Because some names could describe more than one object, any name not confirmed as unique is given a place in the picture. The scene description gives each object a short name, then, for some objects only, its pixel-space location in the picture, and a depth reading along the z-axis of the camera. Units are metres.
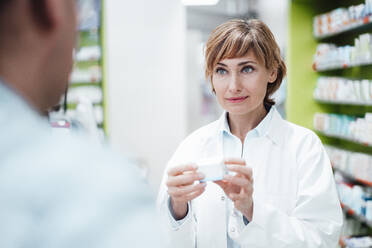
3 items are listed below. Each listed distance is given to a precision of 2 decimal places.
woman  1.40
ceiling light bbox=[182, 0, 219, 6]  7.21
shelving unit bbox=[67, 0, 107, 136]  5.47
